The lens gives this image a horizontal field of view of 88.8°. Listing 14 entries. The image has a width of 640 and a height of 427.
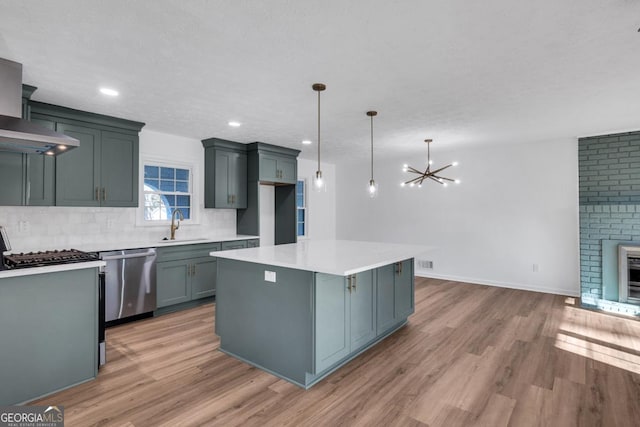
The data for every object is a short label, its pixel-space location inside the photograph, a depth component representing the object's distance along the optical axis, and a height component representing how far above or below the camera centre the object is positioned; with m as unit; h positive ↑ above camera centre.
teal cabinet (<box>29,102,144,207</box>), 3.49 +0.61
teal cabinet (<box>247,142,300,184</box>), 5.46 +0.91
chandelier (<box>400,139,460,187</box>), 4.75 +0.65
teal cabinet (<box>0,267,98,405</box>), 2.18 -0.84
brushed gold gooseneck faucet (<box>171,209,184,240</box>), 4.71 -0.11
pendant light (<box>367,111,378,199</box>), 3.78 +0.36
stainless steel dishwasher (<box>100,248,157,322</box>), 3.72 -0.80
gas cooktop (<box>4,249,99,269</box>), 2.26 -0.32
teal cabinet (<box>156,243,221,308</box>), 4.20 -0.79
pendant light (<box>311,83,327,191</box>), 2.97 +0.39
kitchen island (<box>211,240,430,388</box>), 2.50 -0.78
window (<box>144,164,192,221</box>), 4.69 +0.35
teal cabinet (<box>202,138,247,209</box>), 5.15 +0.67
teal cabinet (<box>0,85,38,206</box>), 3.16 +0.38
